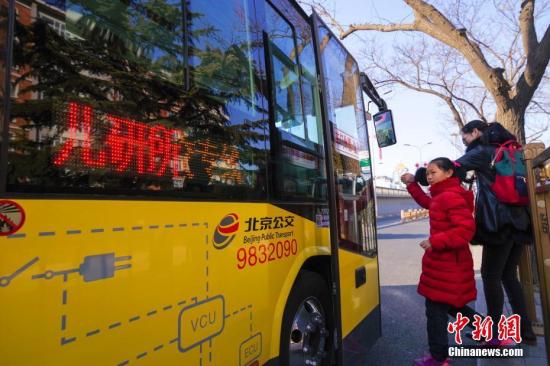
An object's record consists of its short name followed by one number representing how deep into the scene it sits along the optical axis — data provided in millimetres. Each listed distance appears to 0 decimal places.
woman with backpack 3443
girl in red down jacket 2967
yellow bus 1174
